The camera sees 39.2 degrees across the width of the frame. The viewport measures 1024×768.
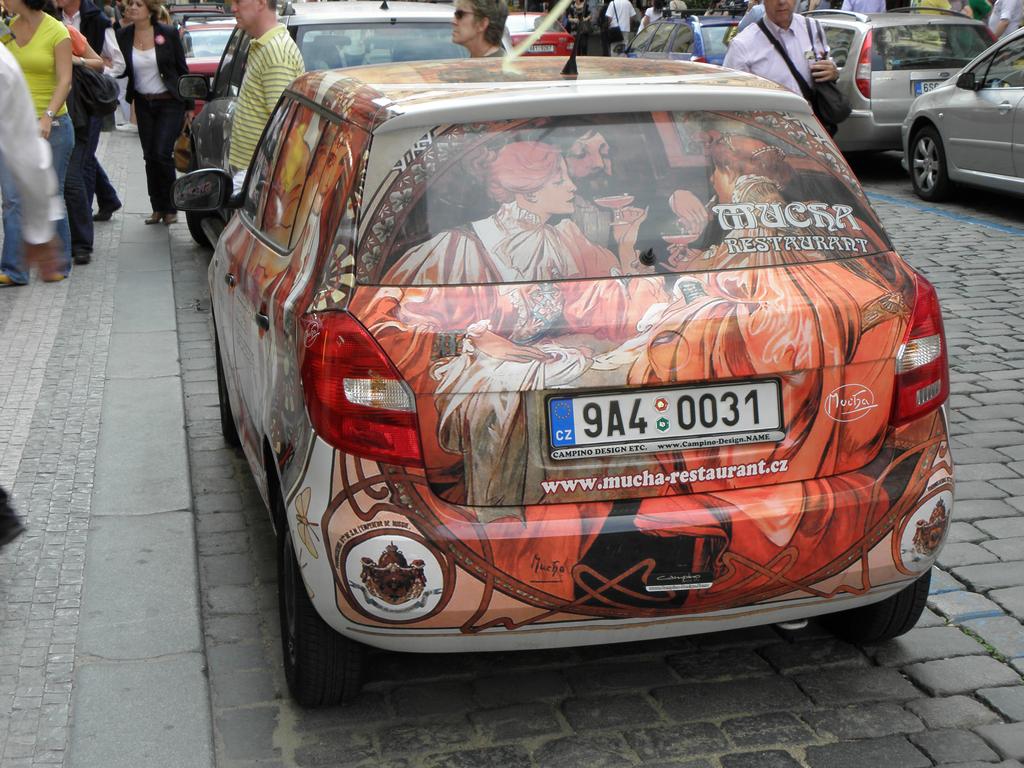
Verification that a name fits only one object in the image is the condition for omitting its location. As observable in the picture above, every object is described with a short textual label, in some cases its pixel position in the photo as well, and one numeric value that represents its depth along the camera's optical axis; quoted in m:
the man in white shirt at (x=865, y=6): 19.83
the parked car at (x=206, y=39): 18.00
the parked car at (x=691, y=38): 18.80
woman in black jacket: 11.55
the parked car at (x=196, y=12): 28.74
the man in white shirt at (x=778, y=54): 8.24
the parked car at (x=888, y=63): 14.49
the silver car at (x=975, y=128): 11.53
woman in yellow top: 9.20
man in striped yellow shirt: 7.43
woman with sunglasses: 7.10
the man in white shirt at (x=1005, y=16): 17.91
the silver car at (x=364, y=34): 9.23
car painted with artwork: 3.26
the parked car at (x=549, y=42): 17.06
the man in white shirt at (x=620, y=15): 29.48
